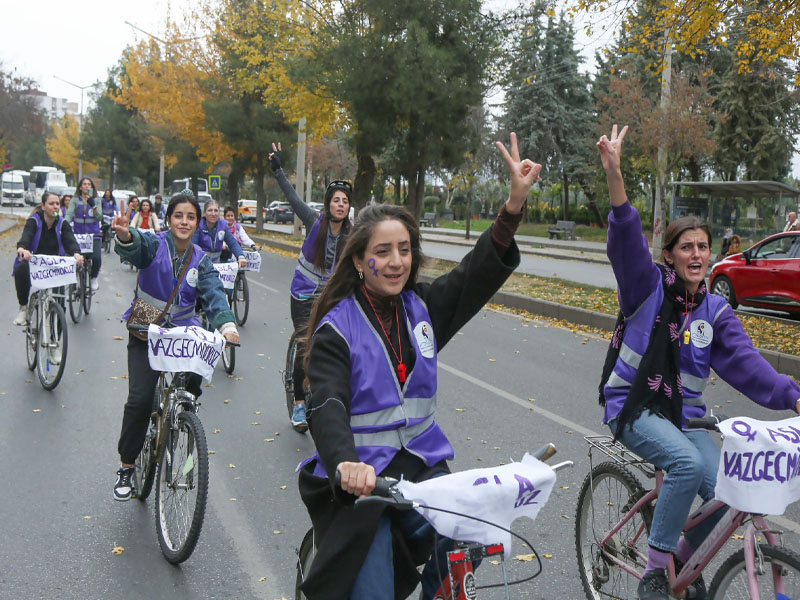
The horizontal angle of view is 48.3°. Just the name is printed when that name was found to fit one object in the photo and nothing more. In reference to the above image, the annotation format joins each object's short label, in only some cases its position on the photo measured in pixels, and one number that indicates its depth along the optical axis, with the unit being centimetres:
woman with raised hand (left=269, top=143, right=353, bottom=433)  677
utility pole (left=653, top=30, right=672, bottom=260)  2569
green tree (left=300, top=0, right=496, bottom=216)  2325
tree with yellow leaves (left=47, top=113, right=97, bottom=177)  9744
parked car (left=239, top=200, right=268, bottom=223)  6379
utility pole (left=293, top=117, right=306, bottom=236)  3451
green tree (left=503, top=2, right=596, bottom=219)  5200
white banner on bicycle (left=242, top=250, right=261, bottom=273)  1207
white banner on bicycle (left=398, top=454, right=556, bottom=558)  228
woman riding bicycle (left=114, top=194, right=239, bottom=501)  499
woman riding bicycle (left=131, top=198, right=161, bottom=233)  1811
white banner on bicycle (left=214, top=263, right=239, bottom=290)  1050
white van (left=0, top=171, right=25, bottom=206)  7569
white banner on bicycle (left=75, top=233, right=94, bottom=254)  1348
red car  1525
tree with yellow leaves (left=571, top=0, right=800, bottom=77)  1161
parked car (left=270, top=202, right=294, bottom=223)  6391
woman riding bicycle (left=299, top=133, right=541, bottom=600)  247
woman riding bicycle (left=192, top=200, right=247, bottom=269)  1141
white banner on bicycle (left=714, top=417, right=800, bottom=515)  281
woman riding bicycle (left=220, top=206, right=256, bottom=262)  1223
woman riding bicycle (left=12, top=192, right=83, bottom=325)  909
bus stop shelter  2612
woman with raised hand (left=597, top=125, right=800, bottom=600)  341
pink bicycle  287
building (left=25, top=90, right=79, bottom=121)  5759
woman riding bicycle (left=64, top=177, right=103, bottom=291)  1444
